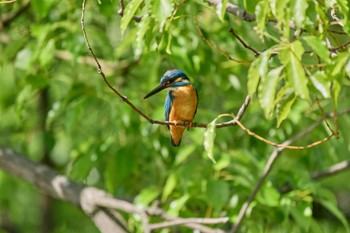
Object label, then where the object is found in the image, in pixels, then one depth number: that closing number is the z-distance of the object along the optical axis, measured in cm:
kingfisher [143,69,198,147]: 779
